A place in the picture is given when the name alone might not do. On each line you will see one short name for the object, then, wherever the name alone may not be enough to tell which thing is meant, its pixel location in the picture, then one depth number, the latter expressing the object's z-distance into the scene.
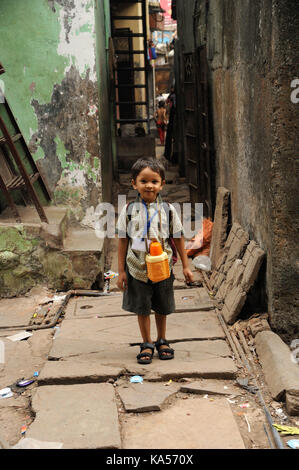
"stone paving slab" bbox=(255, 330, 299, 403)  3.51
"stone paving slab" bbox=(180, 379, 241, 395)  3.54
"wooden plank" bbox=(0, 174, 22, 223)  5.45
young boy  3.76
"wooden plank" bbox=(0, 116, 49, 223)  5.41
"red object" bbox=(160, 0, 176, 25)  28.12
